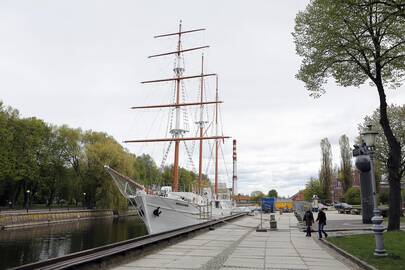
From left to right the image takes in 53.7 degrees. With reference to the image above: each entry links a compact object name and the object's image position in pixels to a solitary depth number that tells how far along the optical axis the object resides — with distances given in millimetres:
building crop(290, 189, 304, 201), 150100
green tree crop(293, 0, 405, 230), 19453
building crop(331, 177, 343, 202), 91319
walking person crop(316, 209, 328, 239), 20891
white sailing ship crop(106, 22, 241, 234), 34656
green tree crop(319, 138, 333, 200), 88938
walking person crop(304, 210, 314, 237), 23500
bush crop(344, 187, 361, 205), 68750
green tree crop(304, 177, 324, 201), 95762
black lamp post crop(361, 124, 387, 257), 12609
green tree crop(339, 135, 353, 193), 76250
